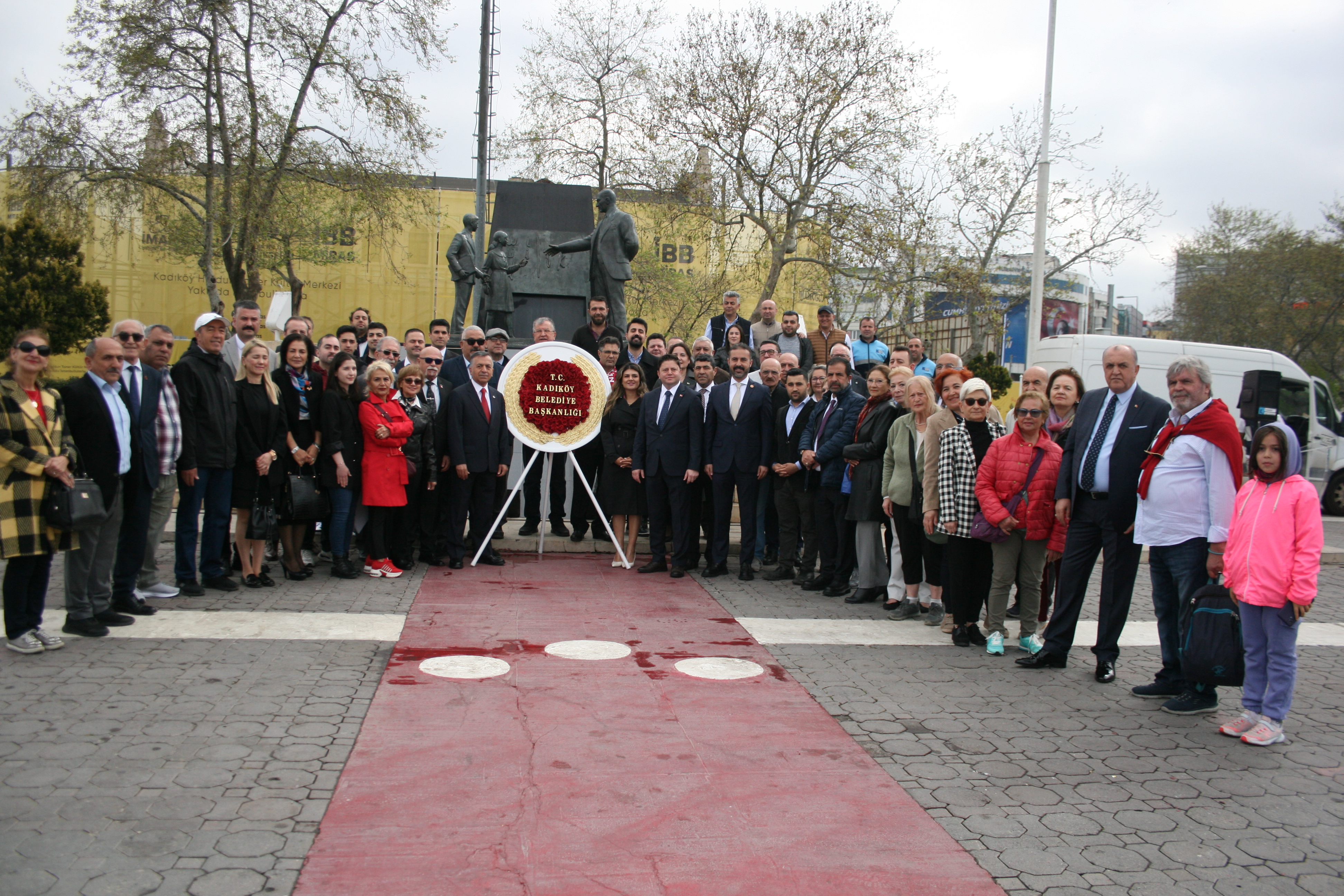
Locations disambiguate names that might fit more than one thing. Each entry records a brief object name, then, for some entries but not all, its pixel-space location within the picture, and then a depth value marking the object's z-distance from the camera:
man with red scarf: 5.36
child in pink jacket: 4.71
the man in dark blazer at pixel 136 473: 6.70
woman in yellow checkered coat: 5.52
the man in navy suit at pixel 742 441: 9.02
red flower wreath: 9.21
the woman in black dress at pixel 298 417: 8.09
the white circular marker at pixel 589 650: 6.07
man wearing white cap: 7.21
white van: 17.70
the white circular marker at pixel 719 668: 5.79
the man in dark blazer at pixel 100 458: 6.11
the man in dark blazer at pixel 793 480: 8.82
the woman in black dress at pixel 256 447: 7.62
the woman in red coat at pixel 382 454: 8.30
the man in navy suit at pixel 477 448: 8.95
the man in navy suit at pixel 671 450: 9.05
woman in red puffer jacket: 6.37
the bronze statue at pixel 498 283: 13.48
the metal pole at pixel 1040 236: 22.56
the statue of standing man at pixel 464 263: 14.64
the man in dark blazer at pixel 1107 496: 5.85
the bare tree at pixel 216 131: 22.23
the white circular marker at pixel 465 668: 5.57
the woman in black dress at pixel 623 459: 9.37
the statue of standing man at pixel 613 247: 12.57
